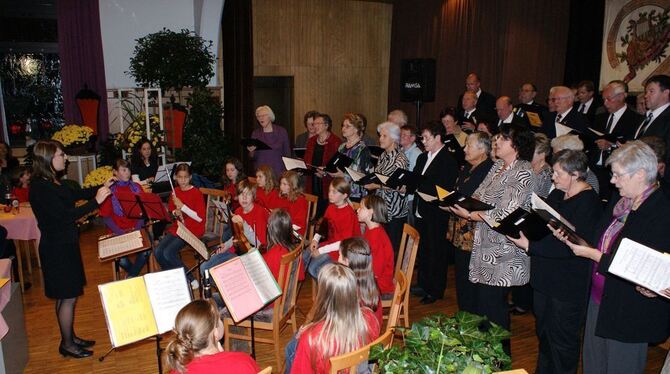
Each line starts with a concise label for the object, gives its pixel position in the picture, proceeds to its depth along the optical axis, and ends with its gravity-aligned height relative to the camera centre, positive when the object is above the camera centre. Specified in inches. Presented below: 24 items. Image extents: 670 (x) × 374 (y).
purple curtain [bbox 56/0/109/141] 314.8 +22.7
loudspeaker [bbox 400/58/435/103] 352.1 +11.1
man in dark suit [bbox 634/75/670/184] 183.0 -2.4
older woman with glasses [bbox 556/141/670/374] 95.7 -29.1
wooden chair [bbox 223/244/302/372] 128.5 -54.6
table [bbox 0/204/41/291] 187.0 -47.4
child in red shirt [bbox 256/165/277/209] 194.5 -33.5
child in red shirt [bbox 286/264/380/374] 89.0 -38.8
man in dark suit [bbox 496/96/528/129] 255.0 -5.8
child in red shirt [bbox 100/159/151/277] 187.8 -44.9
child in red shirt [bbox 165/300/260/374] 79.1 -39.0
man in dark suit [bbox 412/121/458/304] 172.4 -40.2
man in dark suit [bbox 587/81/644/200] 214.8 -9.7
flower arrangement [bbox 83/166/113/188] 248.4 -39.7
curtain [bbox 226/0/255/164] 292.0 +12.2
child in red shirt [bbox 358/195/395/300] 141.6 -38.5
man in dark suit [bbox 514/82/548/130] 246.8 -4.2
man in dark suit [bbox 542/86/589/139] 230.8 -4.9
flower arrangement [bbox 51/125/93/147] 270.1 -22.4
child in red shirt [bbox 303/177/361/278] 165.3 -39.4
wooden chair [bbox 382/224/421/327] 139.0 -43.4
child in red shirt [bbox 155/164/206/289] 187.0 -43.8
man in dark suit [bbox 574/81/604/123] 269.5 +0.0
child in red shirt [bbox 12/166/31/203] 213.2 -37.3
